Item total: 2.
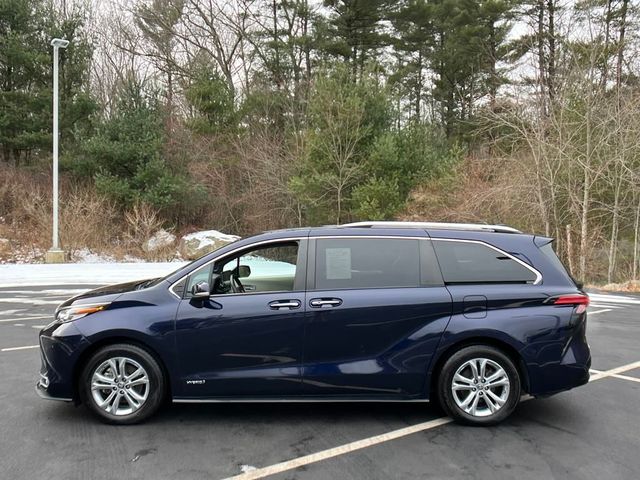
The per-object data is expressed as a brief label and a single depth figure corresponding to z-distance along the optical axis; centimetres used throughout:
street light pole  1917
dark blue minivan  439
